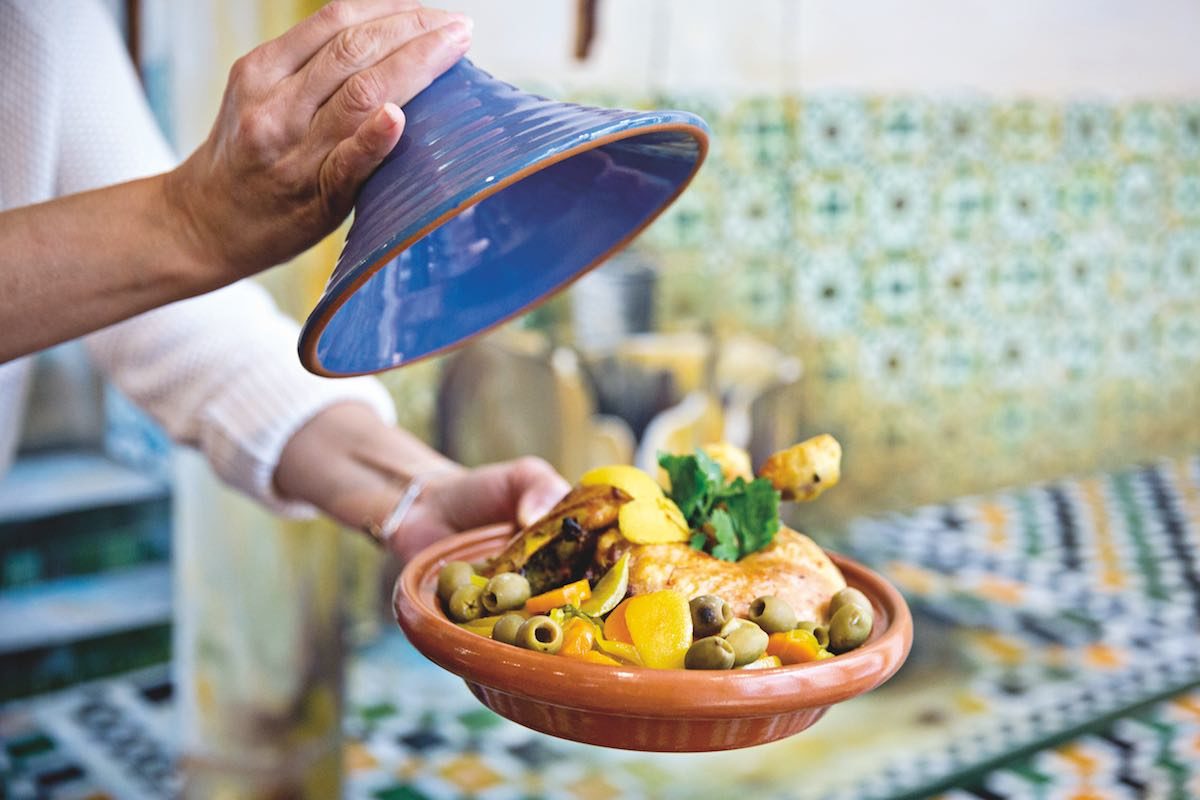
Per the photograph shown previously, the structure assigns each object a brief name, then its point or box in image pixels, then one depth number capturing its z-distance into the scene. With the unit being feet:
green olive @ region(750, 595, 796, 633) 2.93
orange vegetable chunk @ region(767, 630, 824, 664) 2.81
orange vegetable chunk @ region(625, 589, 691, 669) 2.76
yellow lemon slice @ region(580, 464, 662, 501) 3.29
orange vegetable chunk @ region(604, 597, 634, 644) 2.84
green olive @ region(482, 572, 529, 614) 3.00
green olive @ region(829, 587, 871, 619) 3.05
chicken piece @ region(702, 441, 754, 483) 3.64
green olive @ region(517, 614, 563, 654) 2.73
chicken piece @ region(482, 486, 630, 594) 3.22
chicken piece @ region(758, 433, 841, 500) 3.39
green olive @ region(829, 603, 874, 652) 2.91
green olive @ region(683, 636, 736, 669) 2.66
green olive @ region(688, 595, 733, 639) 2.83
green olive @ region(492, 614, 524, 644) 2.79
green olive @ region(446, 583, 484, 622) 3.03
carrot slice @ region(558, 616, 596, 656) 2.75
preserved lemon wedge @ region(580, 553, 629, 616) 2.97
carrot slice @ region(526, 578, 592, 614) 3.01
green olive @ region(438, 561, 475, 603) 3.17
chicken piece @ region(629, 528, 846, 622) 3.03
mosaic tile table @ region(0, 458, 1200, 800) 7.18
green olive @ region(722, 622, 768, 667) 2.72
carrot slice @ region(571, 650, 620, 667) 2.67
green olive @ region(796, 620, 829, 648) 2.95
